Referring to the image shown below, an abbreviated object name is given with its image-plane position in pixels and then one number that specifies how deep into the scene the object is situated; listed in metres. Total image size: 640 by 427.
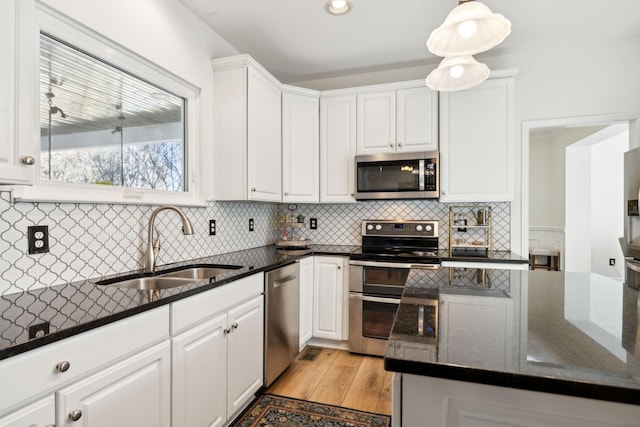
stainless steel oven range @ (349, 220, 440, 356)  2.79
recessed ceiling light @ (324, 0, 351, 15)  2.29
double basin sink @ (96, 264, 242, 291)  1.76
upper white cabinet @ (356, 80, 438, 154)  2.96
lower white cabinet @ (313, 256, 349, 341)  3.00
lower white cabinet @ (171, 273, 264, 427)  1.49
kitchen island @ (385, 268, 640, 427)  0.63
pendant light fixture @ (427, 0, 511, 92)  1.32
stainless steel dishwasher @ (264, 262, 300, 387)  2.25
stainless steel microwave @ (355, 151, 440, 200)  2.90
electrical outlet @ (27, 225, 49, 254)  1.43
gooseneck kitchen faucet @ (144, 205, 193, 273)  1.90
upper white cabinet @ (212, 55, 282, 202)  2.55
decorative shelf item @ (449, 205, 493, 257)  2.98
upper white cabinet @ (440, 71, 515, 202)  2.80
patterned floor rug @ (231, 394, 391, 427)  1.96
